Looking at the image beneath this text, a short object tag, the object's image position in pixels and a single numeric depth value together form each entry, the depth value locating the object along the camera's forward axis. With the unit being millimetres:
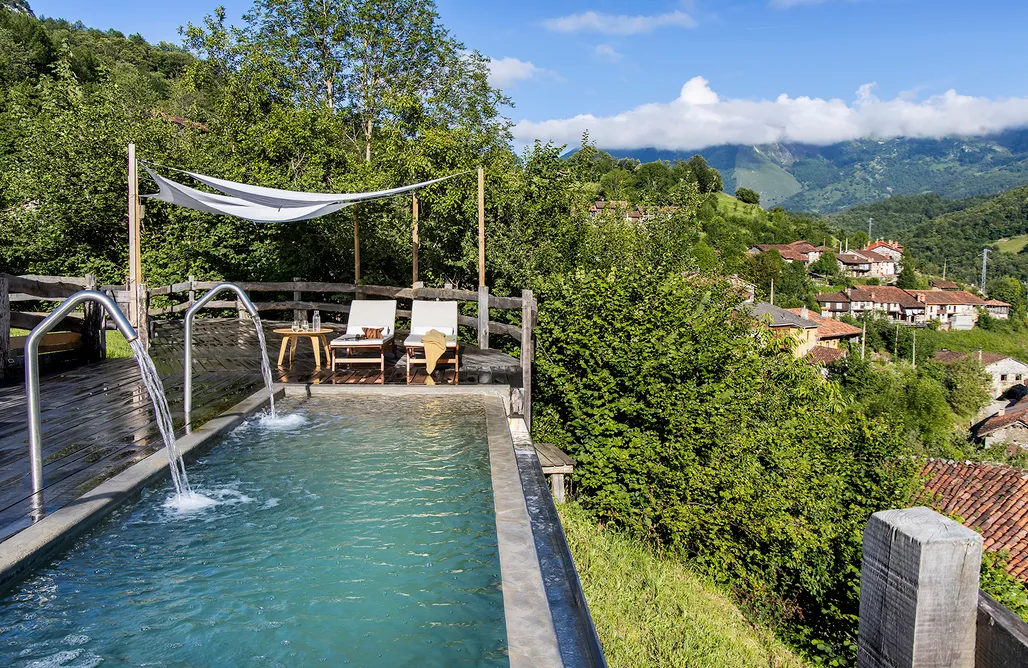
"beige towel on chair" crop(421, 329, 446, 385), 7406
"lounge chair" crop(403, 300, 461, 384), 8656
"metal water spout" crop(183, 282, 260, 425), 5357
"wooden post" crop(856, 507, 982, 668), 1504
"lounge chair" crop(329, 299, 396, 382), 8537
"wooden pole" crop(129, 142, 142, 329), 7590
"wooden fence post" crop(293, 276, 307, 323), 11906
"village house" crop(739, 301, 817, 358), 49219
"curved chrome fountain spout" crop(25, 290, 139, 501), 3352
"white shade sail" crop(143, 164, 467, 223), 8836
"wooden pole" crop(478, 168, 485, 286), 9398
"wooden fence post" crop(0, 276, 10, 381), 6898
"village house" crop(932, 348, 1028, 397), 58625
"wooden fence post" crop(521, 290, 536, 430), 7303
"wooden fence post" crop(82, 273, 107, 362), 8406
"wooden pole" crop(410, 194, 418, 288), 10423
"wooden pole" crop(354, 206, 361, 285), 11104
